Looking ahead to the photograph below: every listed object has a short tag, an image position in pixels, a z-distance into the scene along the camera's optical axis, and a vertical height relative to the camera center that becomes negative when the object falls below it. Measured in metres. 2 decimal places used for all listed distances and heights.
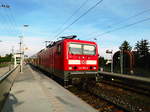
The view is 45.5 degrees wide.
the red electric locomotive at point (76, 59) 10.19 +0.04
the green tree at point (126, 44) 66.69 +5.70
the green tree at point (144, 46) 49.31 +3.85
